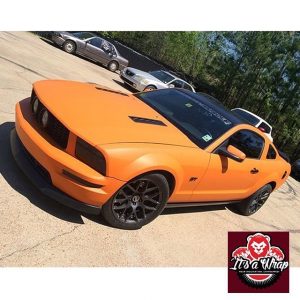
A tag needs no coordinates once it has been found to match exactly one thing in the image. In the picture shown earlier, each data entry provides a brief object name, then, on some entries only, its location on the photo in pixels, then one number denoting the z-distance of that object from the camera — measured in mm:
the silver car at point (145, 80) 12313
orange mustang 3089
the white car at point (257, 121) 12307
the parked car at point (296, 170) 13617
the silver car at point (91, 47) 13934
